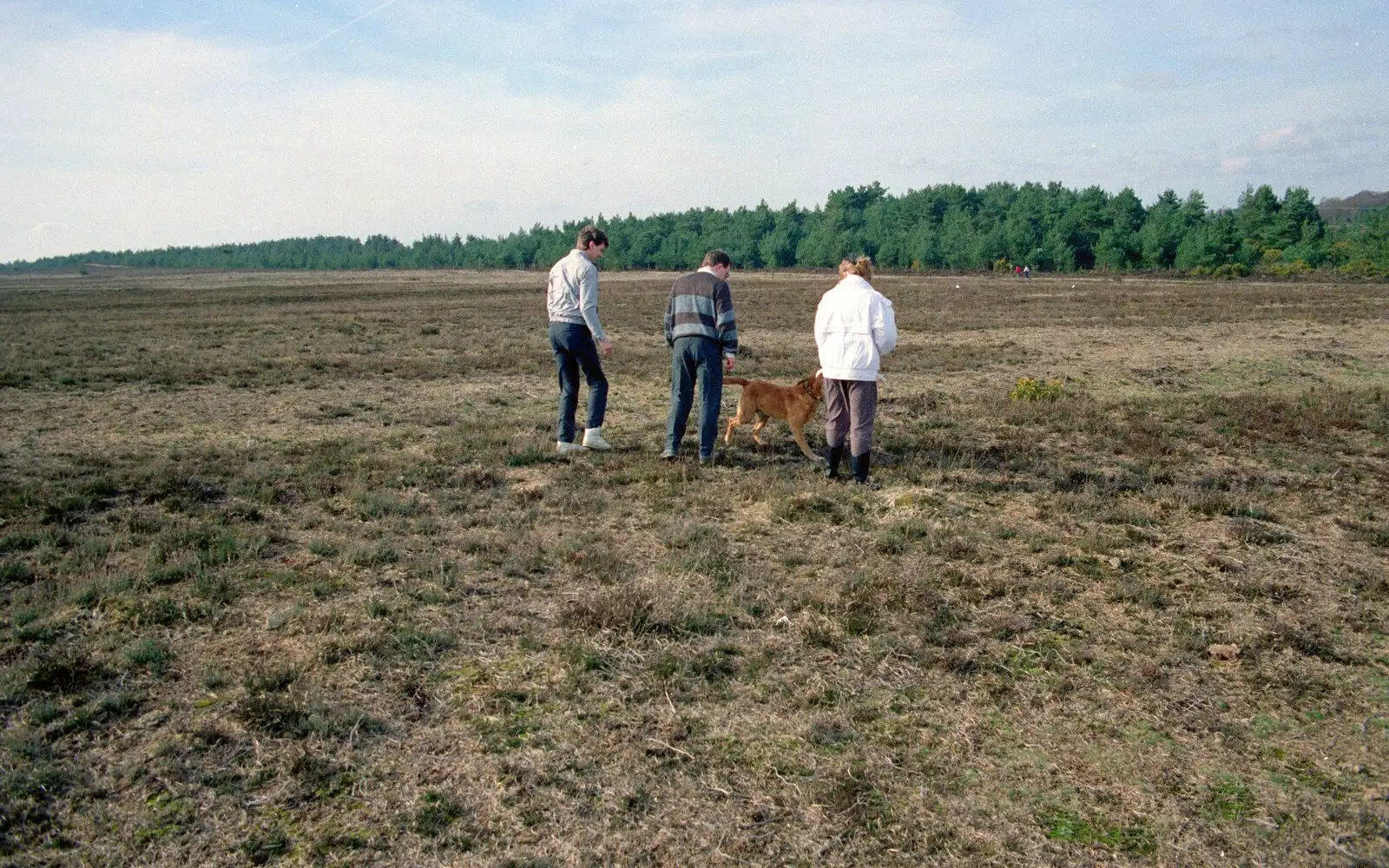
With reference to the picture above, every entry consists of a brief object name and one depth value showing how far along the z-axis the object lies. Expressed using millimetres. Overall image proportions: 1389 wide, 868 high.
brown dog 8648
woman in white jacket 7445
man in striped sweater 8062
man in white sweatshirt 8531
